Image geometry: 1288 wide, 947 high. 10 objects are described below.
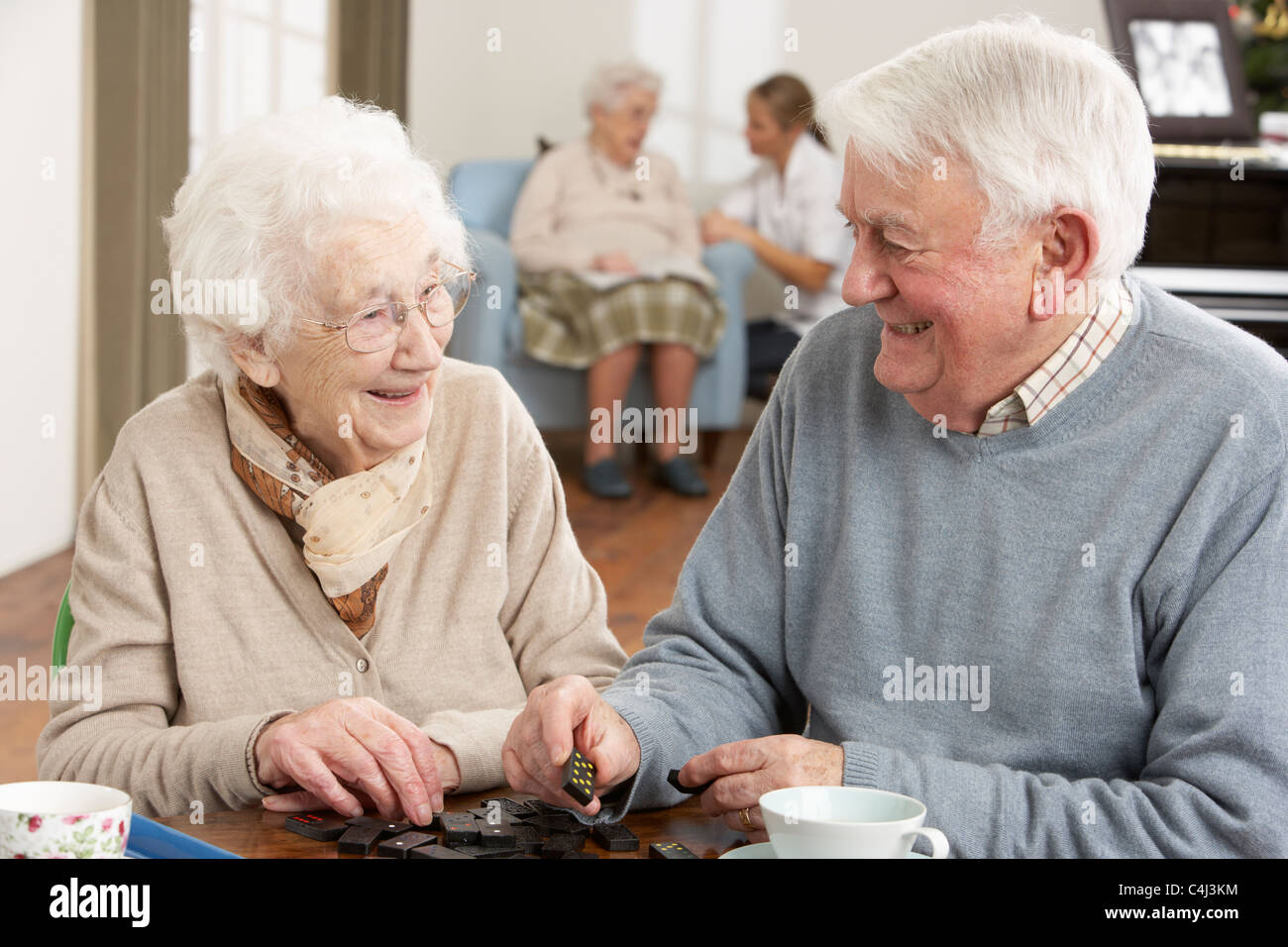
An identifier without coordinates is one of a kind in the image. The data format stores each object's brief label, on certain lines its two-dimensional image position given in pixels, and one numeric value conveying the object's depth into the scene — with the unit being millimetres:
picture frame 4477
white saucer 934
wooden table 995
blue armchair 5227
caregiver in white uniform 5727
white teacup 829
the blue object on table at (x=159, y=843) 877
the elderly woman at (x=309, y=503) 1421
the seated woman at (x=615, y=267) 5352
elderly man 1076
